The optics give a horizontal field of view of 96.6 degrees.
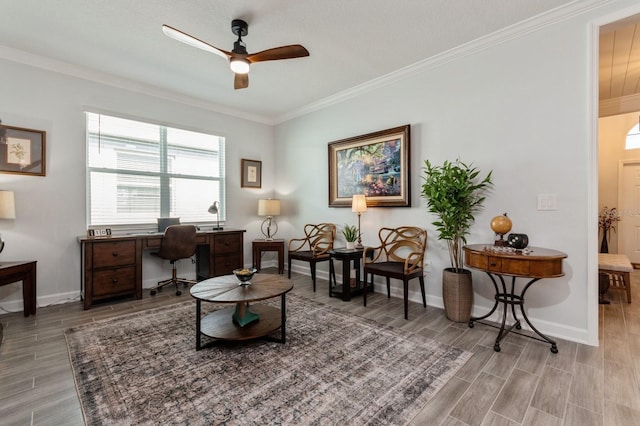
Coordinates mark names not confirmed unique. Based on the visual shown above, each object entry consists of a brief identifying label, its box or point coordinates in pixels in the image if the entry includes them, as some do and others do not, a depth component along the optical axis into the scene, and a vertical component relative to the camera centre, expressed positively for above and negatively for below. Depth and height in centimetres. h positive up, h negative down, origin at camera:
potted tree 284 +2
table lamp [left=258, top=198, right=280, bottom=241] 502 +5
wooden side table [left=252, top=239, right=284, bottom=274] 479 -59
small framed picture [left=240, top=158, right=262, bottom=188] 523 +72
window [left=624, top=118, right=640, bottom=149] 407 +107
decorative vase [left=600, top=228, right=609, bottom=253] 507 -60
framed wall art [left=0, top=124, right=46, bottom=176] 312 +70
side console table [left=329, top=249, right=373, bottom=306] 353 -77
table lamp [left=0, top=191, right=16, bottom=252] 283 +7
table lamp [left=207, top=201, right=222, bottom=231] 453 +3
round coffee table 225 -91
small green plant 398 -31
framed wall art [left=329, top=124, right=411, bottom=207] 364 +61
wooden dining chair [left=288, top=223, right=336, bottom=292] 411 -53
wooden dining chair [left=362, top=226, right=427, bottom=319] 308 -56
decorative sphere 256 -11
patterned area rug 161 -113
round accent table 216 -42
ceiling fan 247 +143
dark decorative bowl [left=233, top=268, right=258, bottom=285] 250 -56
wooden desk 325 -62
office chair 373 -45
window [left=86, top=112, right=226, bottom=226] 379 +60
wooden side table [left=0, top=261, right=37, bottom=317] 278 -66
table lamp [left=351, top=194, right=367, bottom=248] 383 +10
